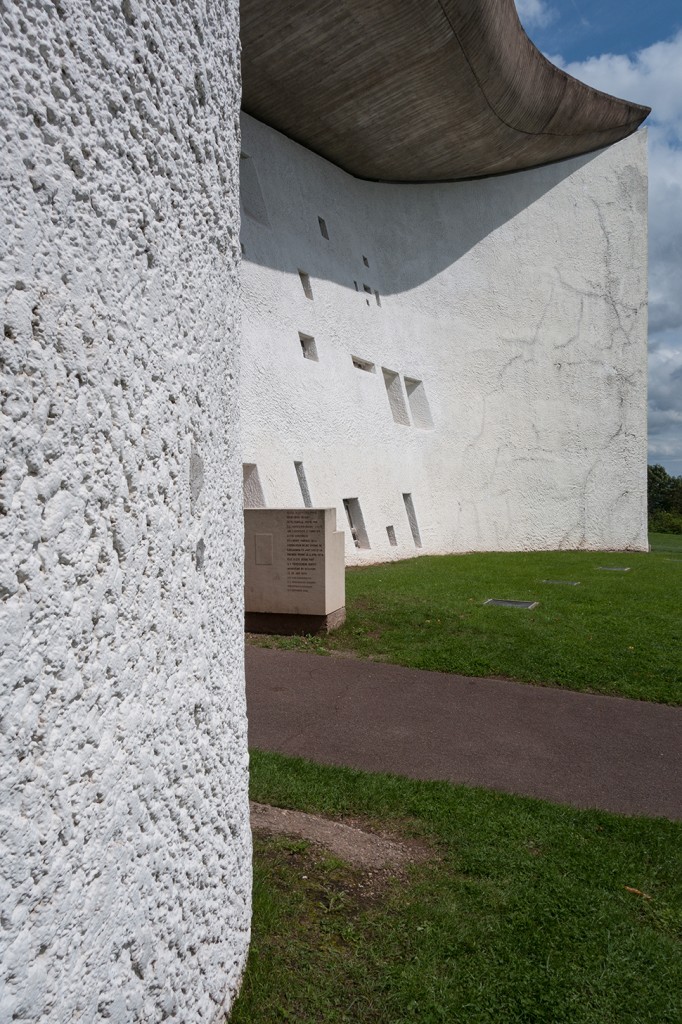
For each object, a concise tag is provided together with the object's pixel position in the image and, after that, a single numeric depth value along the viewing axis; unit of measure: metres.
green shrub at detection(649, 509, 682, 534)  52.28
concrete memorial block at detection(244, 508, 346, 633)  8.42
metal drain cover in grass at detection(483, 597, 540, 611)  10.06
